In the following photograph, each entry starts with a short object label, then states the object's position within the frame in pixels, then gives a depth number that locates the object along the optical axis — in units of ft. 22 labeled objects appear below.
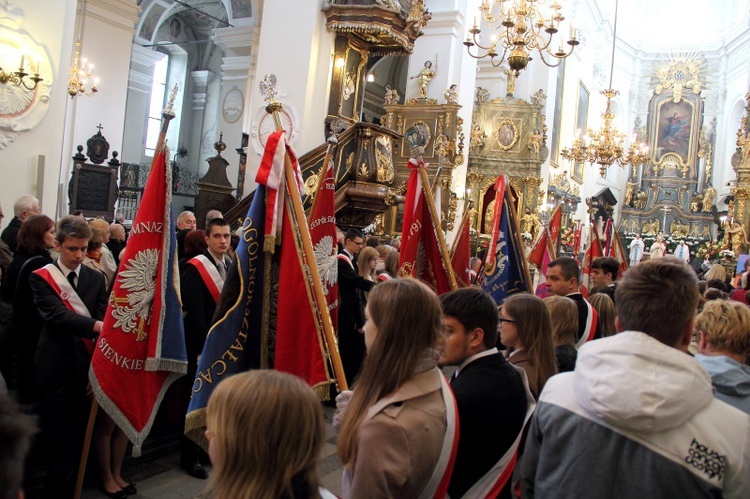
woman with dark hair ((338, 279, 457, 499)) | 6.14
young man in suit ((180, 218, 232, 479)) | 14.39
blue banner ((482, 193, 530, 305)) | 20.89
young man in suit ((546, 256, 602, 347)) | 14.20
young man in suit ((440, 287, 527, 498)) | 7.61
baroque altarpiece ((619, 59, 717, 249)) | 112.98
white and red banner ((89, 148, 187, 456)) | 11.95
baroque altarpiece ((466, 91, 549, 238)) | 72.13
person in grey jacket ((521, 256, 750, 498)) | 5.71
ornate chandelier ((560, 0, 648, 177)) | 63.10
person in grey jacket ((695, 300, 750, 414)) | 8.63
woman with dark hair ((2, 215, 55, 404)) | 12.21
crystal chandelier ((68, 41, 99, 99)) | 42.93
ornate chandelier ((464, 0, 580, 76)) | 30.50
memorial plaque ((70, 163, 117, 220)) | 40.19
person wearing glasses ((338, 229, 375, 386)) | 20.43
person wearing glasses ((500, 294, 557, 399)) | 9.62
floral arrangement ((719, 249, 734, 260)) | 75.87
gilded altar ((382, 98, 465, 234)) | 53.42
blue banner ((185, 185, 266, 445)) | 11.10
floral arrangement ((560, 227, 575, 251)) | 83.71
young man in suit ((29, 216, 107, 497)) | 11.83
